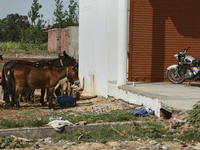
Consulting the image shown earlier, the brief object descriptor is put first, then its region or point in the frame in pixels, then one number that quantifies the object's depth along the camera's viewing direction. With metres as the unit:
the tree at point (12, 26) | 55.78
